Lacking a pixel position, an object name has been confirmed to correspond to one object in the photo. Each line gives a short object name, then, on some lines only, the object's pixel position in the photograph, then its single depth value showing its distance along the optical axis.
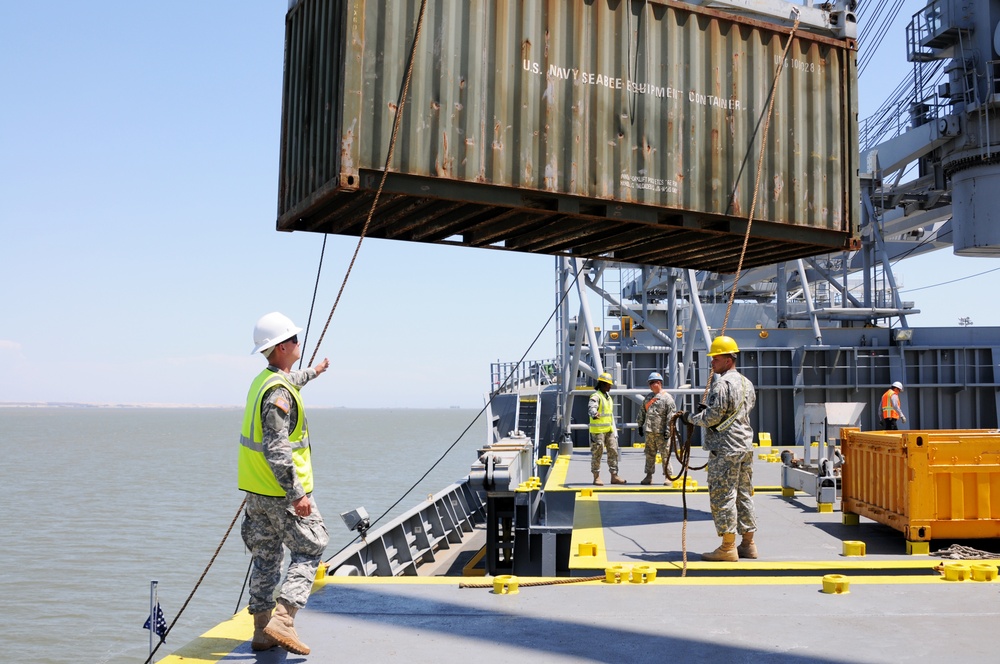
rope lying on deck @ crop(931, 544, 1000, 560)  7.22
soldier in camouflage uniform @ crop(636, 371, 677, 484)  12.87
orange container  7.40
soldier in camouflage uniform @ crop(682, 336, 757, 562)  7.07
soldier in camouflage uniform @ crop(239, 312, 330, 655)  4.45
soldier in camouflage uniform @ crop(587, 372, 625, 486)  12.79
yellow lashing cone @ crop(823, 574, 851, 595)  5.93
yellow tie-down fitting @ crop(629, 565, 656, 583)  6.33
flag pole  5.09
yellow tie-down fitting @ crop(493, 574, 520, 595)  6.00
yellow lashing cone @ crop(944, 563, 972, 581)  6.35
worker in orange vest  17.30
